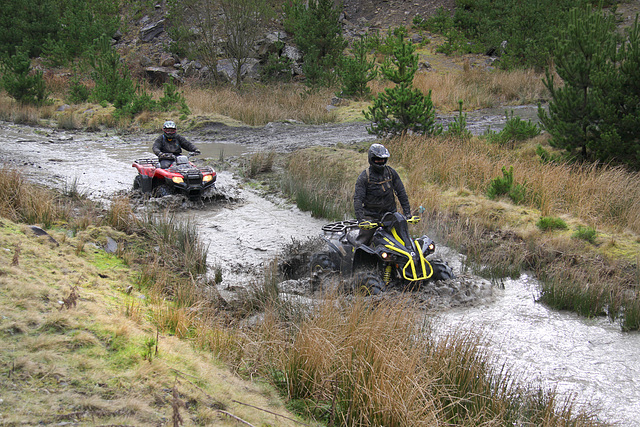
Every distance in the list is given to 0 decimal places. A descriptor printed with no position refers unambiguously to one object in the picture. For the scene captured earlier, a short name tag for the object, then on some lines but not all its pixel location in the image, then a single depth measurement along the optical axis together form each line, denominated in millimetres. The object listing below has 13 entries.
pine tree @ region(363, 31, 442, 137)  12992
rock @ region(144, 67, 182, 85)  29406
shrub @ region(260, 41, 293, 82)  27094
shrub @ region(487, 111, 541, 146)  12377
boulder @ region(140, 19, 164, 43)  36312
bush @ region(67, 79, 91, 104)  23906
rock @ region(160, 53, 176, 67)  31339
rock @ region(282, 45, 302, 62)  28609
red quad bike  10523
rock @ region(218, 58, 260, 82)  27294
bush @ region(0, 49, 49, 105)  21953
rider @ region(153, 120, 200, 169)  11133
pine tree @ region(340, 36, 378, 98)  20703
